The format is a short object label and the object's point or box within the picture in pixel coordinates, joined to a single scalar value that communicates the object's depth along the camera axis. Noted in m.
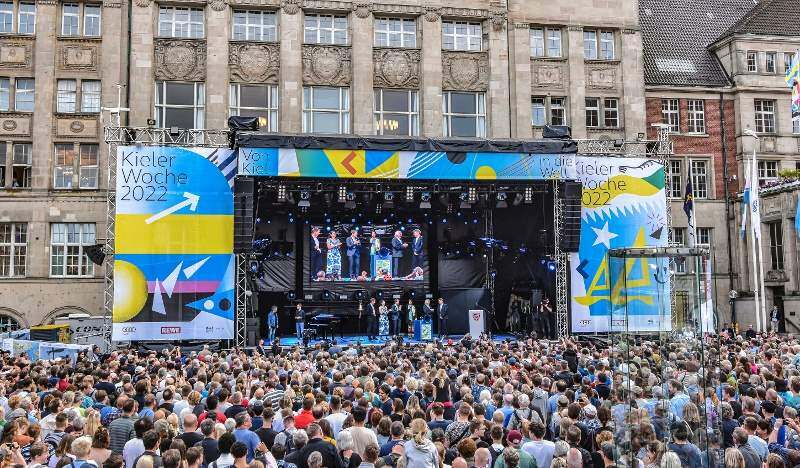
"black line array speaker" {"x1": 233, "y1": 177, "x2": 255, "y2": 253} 26.67
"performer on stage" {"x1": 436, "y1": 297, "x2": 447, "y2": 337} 31.75
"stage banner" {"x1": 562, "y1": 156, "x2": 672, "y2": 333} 31.27
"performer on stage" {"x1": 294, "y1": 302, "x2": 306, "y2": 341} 30.34
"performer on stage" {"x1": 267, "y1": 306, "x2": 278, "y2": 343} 29.34
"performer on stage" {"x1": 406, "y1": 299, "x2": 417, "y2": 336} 31.55
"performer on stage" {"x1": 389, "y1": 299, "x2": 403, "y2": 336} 31.59
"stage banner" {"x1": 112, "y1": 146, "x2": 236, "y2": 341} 27.00
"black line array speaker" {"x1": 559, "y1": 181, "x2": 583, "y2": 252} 29.22
